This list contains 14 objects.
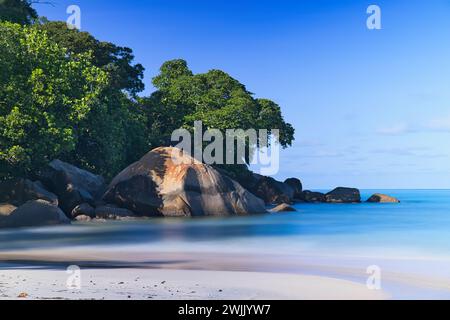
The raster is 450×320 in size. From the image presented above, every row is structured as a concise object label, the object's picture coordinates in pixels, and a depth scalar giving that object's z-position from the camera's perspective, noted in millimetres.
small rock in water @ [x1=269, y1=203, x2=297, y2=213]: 43831
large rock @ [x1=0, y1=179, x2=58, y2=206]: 29734
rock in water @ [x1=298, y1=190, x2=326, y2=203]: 69000
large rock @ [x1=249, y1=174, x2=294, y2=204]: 58906
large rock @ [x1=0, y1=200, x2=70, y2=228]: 27594
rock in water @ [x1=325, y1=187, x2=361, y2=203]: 68750
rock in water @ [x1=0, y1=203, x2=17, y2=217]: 27500
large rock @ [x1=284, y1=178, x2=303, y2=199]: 68750
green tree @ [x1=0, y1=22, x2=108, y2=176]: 27359
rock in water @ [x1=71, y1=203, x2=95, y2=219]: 32841
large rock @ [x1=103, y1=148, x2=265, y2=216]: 35188
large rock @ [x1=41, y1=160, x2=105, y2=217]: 33250
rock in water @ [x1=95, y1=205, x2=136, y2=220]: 33469
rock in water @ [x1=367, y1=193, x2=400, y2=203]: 73531
